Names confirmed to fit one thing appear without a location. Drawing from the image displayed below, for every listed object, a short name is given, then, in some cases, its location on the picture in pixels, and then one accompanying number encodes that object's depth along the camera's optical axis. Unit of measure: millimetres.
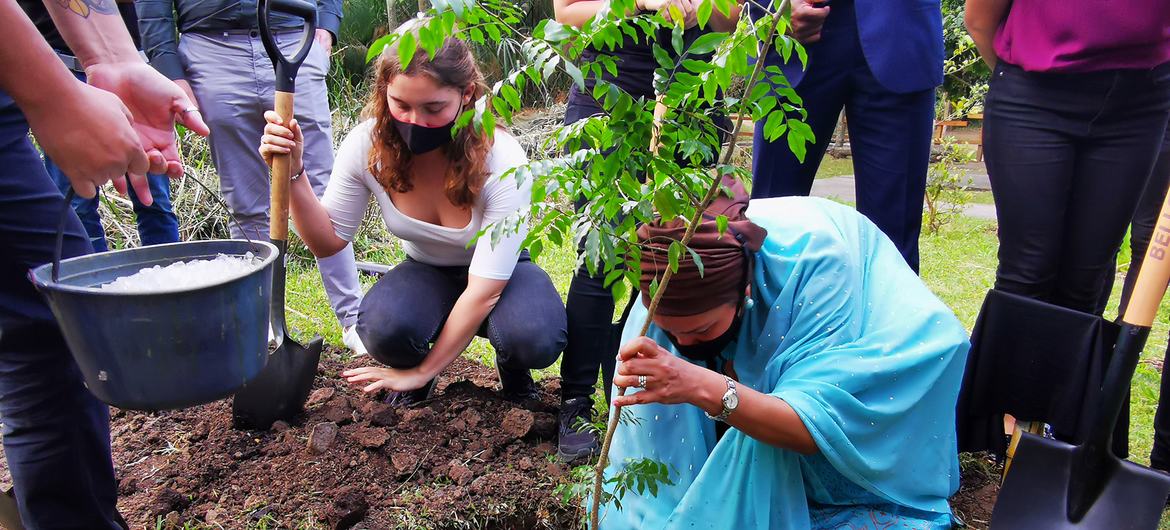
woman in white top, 2309
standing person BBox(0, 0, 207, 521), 1506
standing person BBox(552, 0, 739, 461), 2336
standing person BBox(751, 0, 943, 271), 2258
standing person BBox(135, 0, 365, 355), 3082
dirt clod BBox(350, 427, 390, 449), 2318
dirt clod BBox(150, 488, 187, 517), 2064
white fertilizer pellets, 1446
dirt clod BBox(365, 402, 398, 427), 2449
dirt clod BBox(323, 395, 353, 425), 2473
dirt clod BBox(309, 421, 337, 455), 2285
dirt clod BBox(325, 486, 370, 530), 2020
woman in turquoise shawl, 1585
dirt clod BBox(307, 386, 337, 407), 2605
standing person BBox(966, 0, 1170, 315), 2031
